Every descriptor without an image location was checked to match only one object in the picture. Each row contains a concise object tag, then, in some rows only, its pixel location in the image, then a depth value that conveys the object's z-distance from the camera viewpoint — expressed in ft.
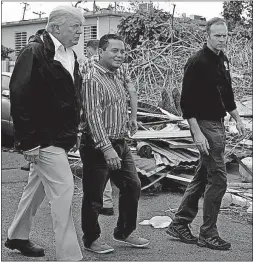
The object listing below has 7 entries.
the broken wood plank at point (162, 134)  28.43
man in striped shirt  16.38
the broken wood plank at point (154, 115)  31.57
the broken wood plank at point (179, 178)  26.27
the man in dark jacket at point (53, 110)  14.55
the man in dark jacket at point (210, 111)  18.01
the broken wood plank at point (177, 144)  27.71
